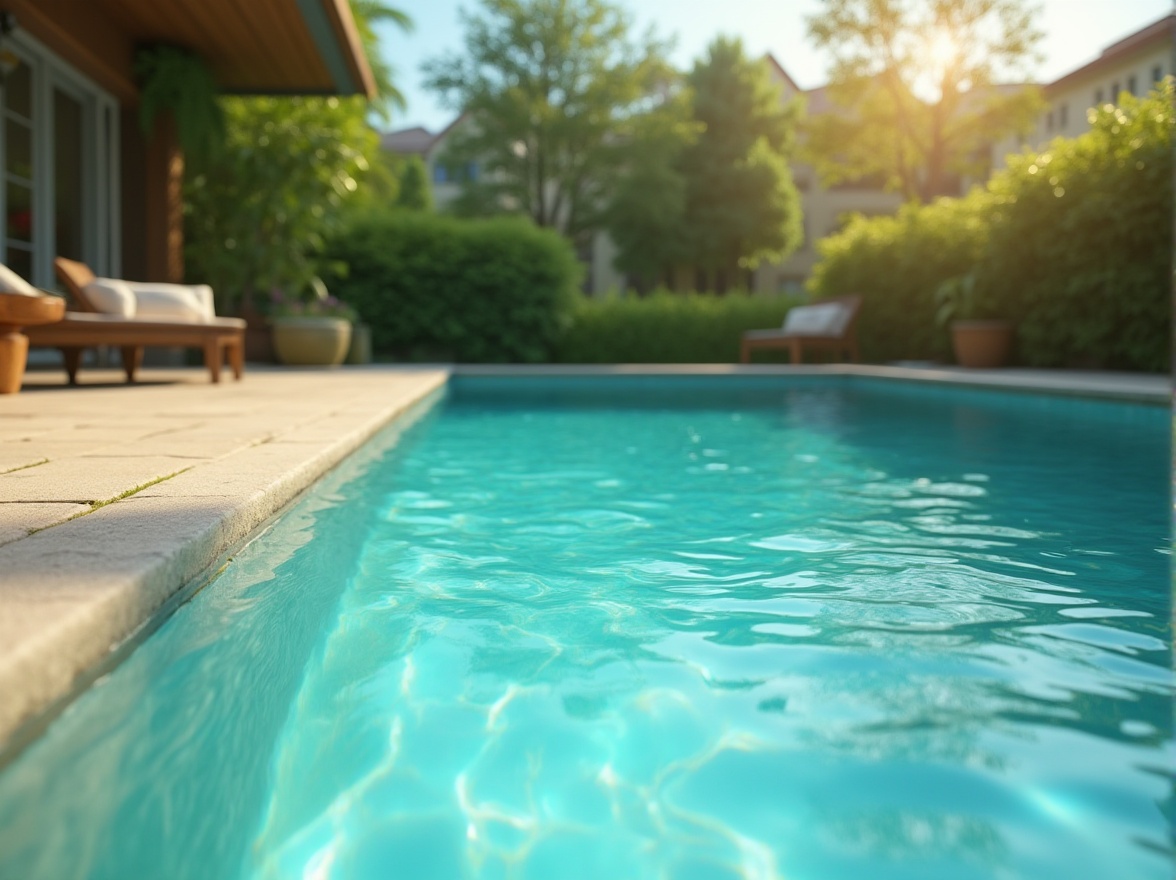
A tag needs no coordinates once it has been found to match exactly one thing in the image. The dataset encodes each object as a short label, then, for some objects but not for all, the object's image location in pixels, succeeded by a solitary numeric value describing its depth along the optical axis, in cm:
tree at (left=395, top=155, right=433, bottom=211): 2741
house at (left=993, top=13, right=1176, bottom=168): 2498
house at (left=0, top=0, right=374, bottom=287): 756
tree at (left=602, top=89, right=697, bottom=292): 2566
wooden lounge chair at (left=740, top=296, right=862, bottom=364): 1155
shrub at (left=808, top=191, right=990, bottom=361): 1215
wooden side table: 474
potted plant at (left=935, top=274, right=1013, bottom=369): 1027
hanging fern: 882
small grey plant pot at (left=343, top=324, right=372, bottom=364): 1180
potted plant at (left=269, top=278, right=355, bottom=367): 1050
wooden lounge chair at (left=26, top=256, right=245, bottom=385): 571
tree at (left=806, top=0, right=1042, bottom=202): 2091
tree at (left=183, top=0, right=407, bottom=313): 1035
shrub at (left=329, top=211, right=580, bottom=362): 1285
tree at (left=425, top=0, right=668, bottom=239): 2444
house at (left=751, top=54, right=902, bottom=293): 3562
